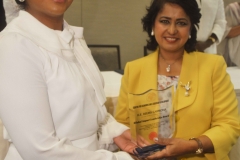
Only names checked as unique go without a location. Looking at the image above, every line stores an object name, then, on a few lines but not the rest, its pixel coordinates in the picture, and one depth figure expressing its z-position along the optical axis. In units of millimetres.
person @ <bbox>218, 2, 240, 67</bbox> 2453
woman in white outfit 725
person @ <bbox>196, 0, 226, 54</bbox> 2104
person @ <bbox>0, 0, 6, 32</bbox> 1985
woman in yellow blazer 1263
